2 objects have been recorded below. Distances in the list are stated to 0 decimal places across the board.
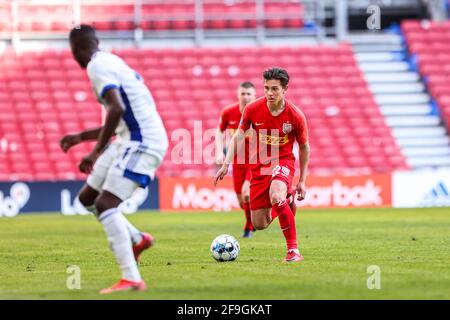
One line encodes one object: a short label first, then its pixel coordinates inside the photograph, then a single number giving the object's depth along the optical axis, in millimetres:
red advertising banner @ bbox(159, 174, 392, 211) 25453
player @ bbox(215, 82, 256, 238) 15820
